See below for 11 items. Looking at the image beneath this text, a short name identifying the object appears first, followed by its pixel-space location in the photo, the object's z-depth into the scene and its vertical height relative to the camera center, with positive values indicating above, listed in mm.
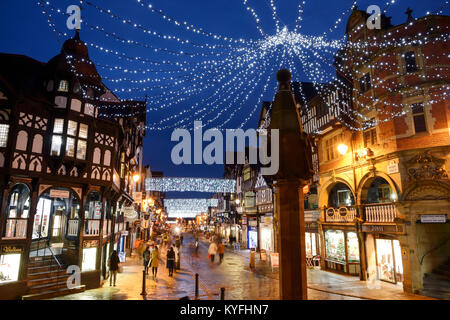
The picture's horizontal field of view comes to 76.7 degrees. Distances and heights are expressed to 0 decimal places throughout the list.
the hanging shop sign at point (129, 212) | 24984 +186
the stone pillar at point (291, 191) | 5828 +496
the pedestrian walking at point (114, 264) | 15086 -2600
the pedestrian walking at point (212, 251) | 23859 -3026
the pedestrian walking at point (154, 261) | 17016 -2758
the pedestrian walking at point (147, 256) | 19219 -2805
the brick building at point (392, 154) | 14102 +3399
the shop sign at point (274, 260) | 17994 -2822
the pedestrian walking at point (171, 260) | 17797 -2830
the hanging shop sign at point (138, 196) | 28064 +1721
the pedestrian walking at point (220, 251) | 24139 -3048
